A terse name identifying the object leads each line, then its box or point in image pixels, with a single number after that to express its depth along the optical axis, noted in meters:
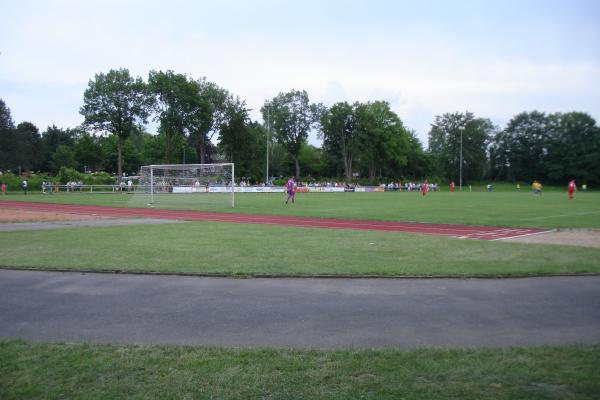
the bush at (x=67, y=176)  60.56
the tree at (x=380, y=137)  92.44
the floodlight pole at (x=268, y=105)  96.16
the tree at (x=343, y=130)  91.75
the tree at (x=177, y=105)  70.50
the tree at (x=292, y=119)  94.50
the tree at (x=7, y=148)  84.88
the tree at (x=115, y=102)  67.00
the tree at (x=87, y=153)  93.00
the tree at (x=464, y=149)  103.00
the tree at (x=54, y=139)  102.80
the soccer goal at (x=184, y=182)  35.94
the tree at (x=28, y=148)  87.78
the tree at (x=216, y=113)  79.00
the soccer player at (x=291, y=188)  35.13
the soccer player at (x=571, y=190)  44.38
